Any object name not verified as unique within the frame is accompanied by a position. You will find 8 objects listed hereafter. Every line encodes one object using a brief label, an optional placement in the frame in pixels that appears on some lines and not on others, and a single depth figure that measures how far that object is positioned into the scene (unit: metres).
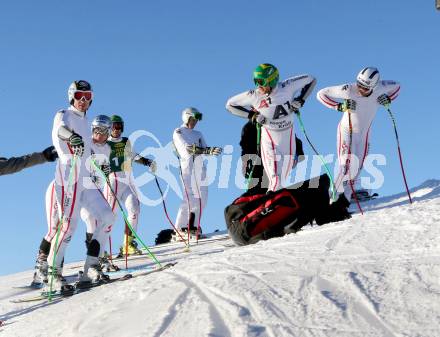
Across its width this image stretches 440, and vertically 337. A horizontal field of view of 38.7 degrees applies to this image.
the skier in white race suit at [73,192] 7.59
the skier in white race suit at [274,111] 9.38
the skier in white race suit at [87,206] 8.08
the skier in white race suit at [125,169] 11.64
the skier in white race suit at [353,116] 10.31
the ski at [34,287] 8.59
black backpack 7.92
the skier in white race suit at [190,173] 13.15
